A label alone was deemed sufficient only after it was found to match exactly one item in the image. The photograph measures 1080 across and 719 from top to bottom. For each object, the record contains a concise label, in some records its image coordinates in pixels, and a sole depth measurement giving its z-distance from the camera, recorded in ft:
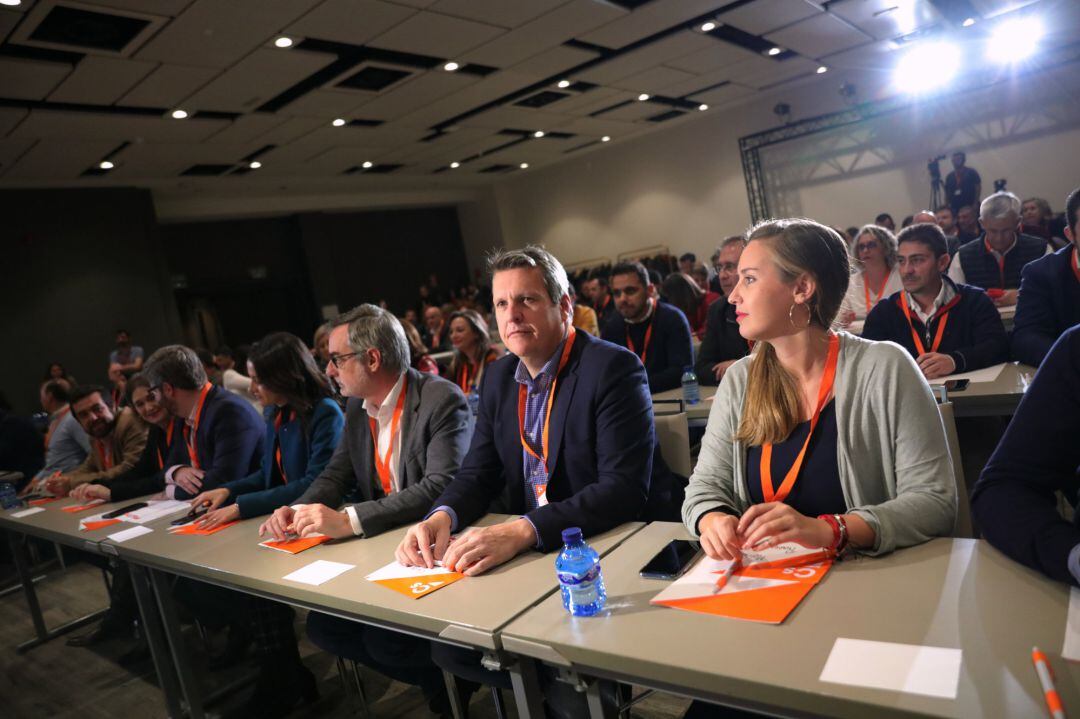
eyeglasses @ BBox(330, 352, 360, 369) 8.11
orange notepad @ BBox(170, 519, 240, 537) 8.46
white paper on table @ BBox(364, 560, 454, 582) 5.70
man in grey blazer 7.16
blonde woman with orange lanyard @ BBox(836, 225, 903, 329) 14.75
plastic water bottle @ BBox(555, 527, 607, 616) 4.41
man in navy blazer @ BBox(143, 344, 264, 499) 10.56
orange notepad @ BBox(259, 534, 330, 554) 7.04
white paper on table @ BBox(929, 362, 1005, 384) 9.03
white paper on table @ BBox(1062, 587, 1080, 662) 3.15
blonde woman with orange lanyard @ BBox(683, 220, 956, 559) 4.64
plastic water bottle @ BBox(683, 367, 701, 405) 11.79
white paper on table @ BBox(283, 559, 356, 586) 6.02
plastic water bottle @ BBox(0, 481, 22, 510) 12.91
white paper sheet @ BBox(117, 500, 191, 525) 9.93
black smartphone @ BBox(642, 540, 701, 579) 4.81
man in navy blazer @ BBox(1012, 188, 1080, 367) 9.67
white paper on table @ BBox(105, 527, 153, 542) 8.95
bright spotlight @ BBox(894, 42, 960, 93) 32.17
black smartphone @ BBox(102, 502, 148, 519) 10.56
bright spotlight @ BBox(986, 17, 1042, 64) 29.78
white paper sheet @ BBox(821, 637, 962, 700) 3.14
